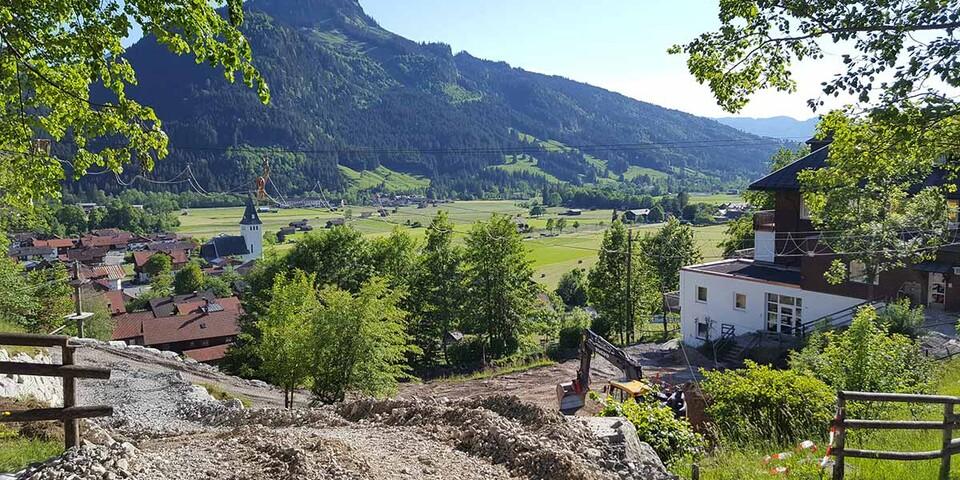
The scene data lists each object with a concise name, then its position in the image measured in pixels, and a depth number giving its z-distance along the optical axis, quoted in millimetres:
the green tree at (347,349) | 19547
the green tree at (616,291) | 42562
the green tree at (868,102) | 7031
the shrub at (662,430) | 9031
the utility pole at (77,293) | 25706
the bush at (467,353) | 40750
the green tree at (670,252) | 49750
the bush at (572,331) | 38812
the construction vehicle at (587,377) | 20314
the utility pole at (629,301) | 38406
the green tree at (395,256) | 42469
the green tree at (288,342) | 19734
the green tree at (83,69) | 6867
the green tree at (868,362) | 11203
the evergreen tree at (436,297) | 41438
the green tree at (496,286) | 40281
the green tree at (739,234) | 44312
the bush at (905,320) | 21906
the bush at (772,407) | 10070
